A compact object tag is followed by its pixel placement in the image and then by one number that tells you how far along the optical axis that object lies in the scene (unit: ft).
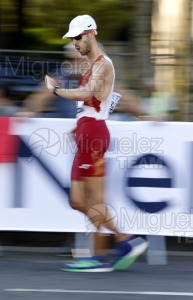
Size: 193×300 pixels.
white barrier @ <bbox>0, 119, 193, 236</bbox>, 51.06
